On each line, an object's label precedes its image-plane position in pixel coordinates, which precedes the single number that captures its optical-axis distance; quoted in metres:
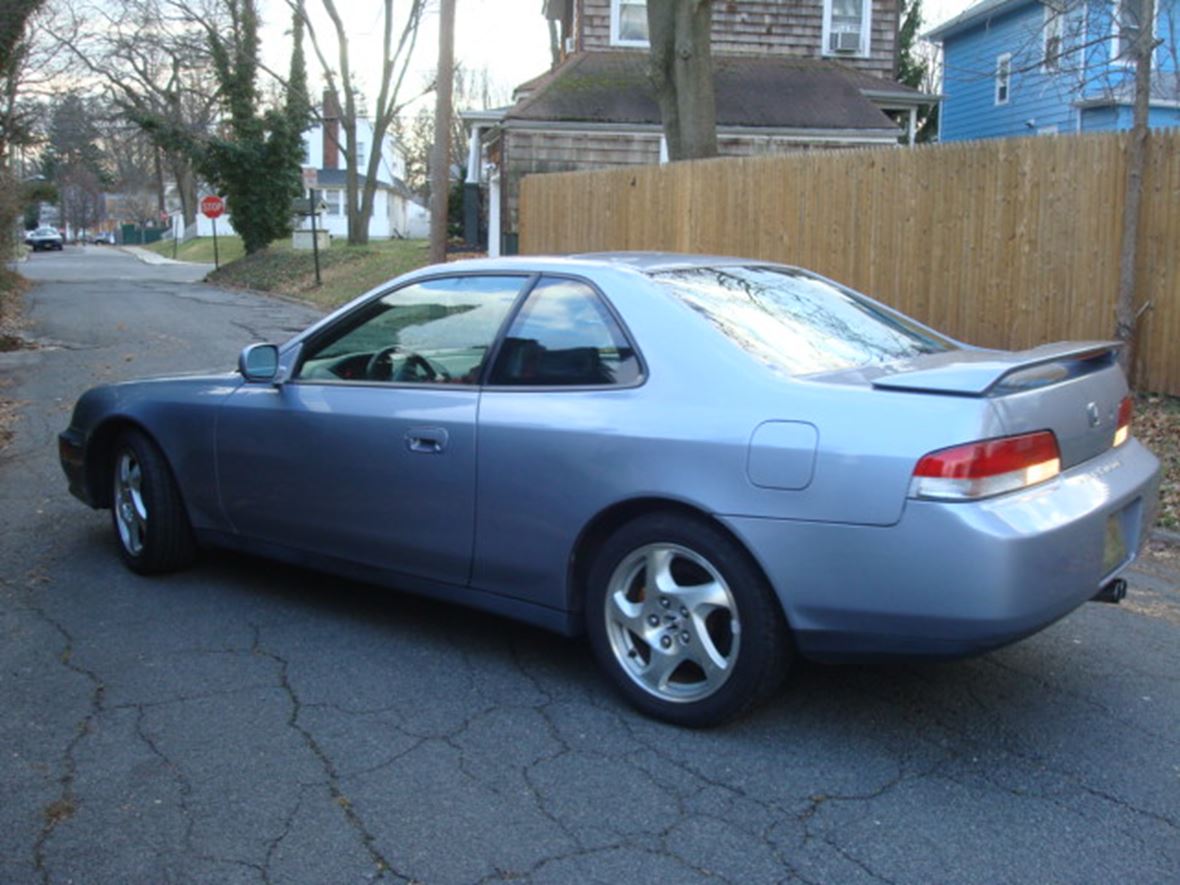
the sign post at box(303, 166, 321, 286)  27.53
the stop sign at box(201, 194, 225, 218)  37.59
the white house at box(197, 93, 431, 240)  66.38
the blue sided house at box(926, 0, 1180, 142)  19.12
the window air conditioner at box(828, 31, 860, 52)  24.50
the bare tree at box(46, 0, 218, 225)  31.97
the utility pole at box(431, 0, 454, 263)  15.79
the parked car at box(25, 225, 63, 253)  69.69
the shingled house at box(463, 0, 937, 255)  22.27
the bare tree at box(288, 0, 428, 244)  34.47
